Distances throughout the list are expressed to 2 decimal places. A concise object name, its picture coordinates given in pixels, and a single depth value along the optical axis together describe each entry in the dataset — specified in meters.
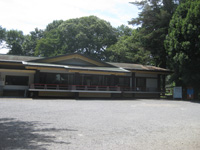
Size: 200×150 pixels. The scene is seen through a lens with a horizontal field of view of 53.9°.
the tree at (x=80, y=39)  43.22
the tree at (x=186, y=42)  20.23
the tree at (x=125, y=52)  28.61
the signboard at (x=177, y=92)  23.55
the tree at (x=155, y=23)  25.91
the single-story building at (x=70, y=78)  19.72
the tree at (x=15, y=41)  49.40
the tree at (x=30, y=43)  51.50
